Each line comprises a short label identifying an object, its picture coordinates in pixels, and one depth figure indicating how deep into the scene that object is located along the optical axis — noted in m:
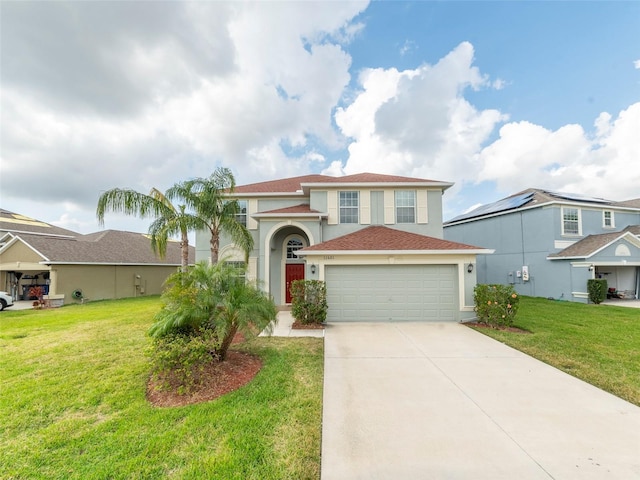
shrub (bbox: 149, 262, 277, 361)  5.14
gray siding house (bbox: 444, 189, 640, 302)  14.64
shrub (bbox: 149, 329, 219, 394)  4.58
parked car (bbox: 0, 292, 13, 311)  14.05
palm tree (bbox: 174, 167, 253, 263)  10.68
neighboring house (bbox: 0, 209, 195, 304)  15.97
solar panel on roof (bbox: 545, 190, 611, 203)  17.16
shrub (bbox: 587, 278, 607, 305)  13.70
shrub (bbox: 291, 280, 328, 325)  9.22
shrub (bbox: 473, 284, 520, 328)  8.77
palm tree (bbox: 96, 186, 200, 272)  10.13
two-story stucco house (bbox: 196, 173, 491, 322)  9.89
